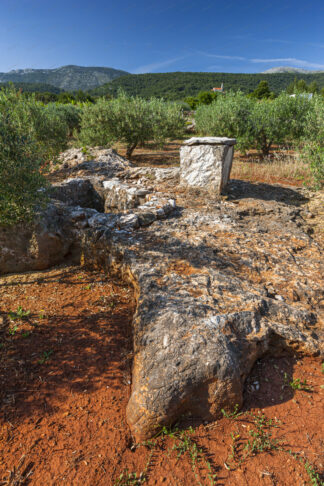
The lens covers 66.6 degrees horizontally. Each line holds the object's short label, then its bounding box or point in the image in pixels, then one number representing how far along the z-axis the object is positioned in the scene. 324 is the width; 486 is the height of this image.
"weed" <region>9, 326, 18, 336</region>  3.45
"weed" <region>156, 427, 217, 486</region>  2.19
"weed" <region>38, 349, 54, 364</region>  3.10
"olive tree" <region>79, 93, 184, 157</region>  12.65
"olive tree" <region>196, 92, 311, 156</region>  14.84
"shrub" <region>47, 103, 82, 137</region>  21.18
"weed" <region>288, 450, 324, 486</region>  2.06
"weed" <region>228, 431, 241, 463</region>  2.27
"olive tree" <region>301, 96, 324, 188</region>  7.41
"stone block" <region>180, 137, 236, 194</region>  6.31
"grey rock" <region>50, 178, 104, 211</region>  6.84
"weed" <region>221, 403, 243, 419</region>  2.56
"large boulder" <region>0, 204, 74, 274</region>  4.79
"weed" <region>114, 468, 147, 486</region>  2.11
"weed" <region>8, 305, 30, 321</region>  3.72
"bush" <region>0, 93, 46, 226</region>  3.84
